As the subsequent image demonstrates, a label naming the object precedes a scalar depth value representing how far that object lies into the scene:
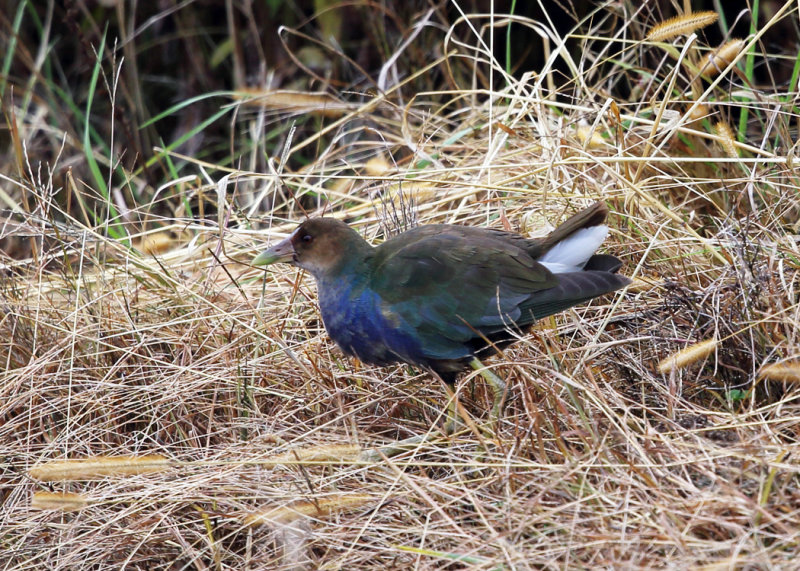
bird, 13.04
